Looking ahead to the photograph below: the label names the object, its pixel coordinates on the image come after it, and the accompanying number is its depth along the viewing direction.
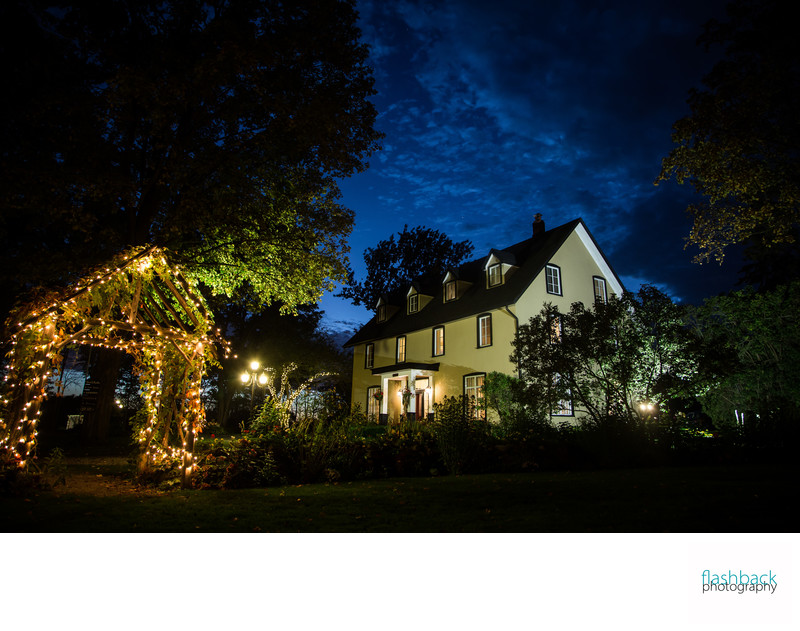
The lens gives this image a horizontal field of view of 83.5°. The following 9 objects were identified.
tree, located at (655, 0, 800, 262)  9.20
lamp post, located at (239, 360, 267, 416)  16.12
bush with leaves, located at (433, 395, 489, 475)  9.41
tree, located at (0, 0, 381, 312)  10.77
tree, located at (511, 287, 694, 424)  11.06
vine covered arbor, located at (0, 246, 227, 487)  6.89
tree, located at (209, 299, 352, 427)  33.03
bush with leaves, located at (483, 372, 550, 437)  11.38
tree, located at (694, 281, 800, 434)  15.42
